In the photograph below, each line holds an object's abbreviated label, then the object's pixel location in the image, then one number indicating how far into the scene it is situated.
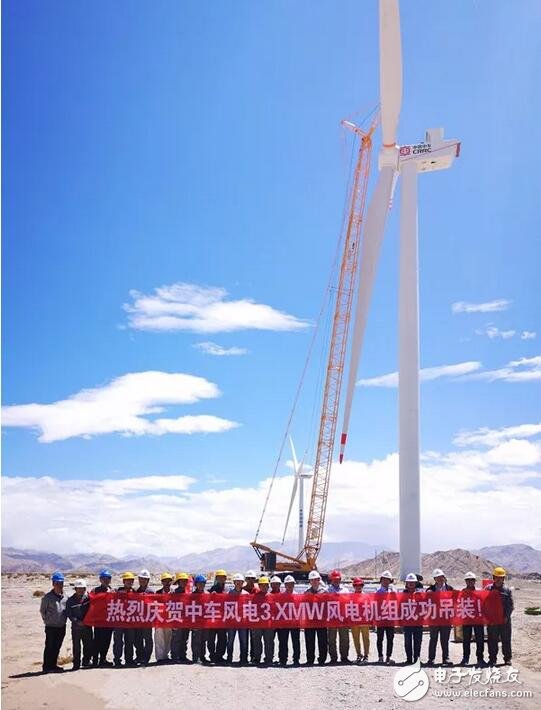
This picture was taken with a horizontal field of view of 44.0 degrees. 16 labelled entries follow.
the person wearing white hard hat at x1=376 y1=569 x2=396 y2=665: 17.23
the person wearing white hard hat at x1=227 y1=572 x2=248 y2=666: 16.95
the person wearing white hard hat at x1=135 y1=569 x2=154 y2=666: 16.84
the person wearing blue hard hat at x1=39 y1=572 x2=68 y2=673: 15.99
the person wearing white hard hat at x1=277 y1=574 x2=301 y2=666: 16.86
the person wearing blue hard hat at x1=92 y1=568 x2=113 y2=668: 16.61
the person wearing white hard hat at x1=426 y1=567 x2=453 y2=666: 17.12
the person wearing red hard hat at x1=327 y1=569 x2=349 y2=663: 17.00
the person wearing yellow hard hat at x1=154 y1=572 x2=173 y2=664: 17.22
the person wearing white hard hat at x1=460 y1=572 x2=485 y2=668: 17.02
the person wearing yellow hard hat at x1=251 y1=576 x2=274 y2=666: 16.89
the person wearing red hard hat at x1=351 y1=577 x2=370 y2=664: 17.38
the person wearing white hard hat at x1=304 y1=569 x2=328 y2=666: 16.88
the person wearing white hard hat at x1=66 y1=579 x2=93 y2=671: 16.27
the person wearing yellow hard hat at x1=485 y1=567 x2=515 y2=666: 17.08
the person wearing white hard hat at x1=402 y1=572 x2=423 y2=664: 16.98
